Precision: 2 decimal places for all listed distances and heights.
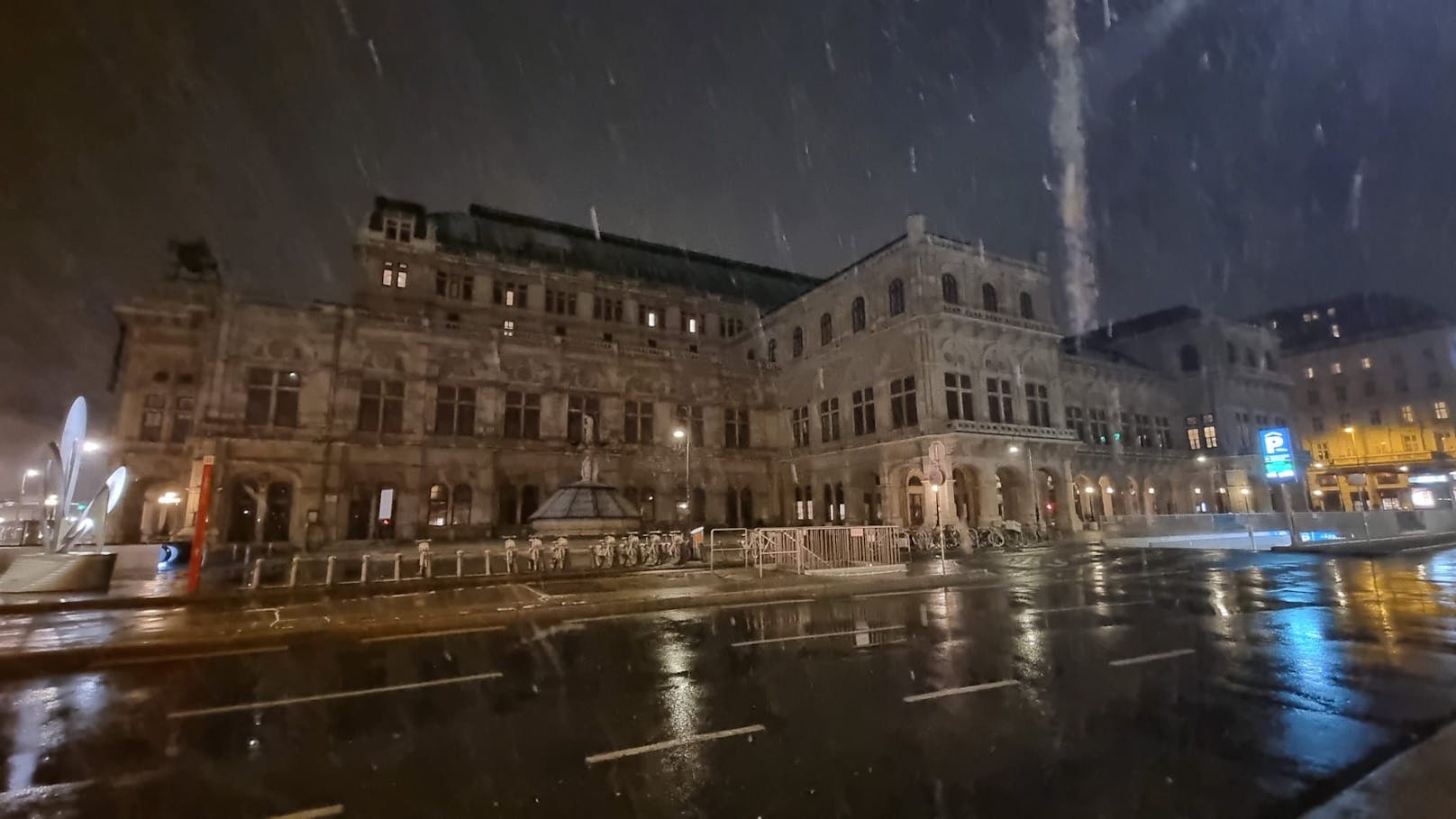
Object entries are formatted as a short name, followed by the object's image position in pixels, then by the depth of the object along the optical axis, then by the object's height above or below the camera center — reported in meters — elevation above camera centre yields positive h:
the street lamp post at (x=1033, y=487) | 35.97 +1.40
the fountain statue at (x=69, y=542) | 16.53 -0.30
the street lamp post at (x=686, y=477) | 39.89 +2.75
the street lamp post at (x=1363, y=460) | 61.94 +4.33
